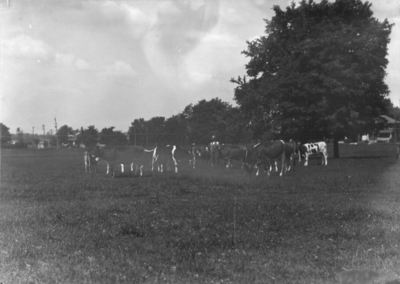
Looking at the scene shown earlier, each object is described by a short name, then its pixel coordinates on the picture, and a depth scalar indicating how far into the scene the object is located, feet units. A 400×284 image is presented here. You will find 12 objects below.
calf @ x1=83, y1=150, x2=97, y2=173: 92.50
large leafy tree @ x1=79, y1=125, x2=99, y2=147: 237.00
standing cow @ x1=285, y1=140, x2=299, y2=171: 85.51
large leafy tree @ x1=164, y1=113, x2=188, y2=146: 176.86
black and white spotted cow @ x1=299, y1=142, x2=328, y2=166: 111.55
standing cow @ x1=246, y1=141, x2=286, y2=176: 81.35
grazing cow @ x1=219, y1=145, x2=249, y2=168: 103.81
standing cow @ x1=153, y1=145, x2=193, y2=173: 94.38
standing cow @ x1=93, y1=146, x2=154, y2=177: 87.40
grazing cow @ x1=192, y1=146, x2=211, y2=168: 115.55
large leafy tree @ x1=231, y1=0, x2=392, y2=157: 114.73
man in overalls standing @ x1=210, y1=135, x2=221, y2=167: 109.06
